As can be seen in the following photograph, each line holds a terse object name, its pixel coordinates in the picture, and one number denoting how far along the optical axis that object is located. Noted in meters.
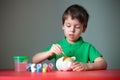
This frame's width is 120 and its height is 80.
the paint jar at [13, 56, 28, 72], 0.99
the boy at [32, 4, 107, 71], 1.09
